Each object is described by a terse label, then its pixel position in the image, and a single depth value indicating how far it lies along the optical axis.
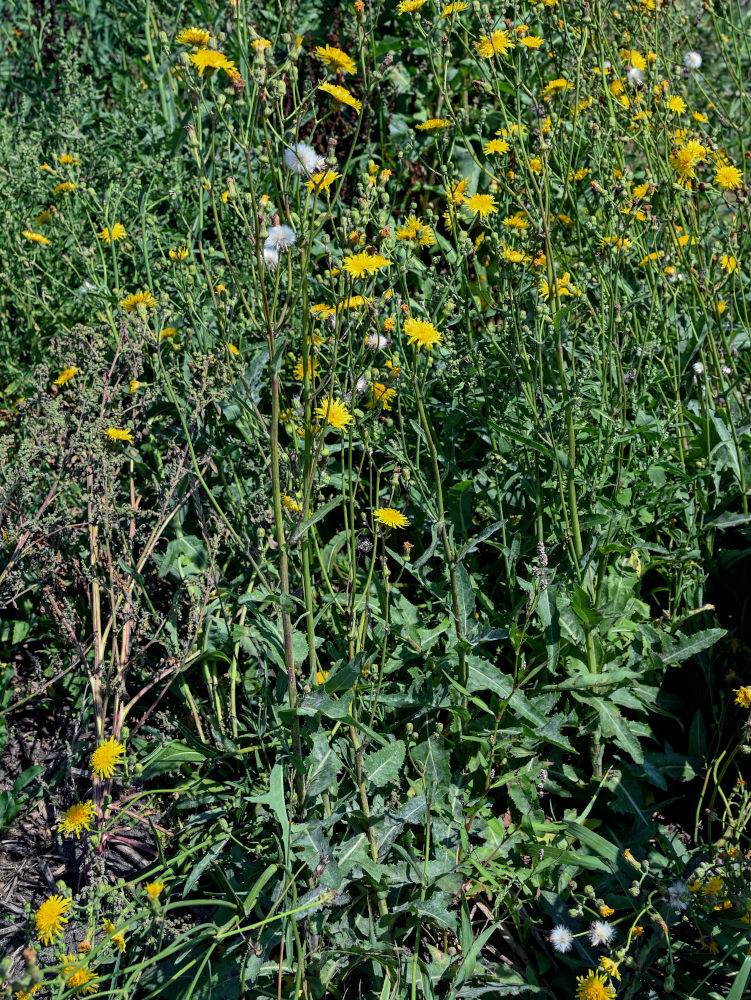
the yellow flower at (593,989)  1.77
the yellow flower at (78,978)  1.48
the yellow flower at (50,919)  1.71
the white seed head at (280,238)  1.62
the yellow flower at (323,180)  1.55
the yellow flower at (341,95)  1.73
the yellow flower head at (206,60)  1.64
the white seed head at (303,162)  1.64
